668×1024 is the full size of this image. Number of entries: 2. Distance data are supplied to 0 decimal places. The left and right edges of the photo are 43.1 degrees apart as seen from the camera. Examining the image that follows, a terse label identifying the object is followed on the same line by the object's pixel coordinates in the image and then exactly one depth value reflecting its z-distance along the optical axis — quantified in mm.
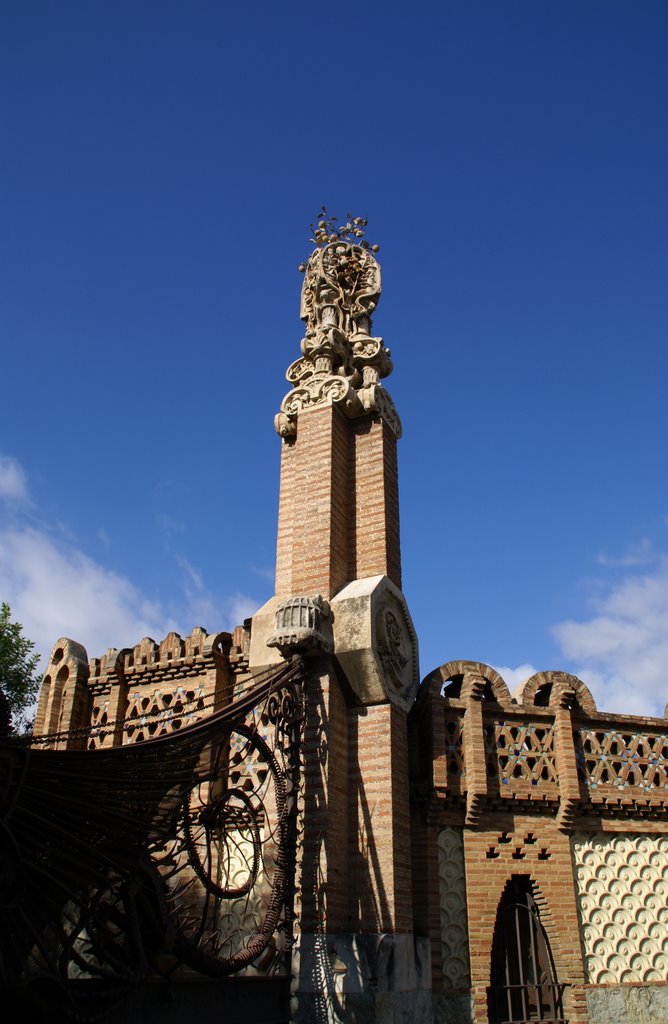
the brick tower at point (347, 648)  7008
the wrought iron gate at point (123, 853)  4270
